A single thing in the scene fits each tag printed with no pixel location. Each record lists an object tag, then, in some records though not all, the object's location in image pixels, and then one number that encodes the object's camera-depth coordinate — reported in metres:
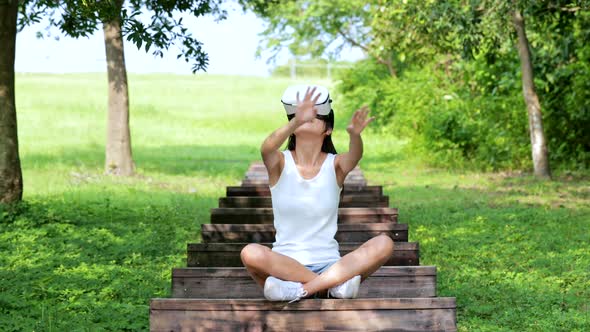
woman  5.83
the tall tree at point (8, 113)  14.03
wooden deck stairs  5.58
